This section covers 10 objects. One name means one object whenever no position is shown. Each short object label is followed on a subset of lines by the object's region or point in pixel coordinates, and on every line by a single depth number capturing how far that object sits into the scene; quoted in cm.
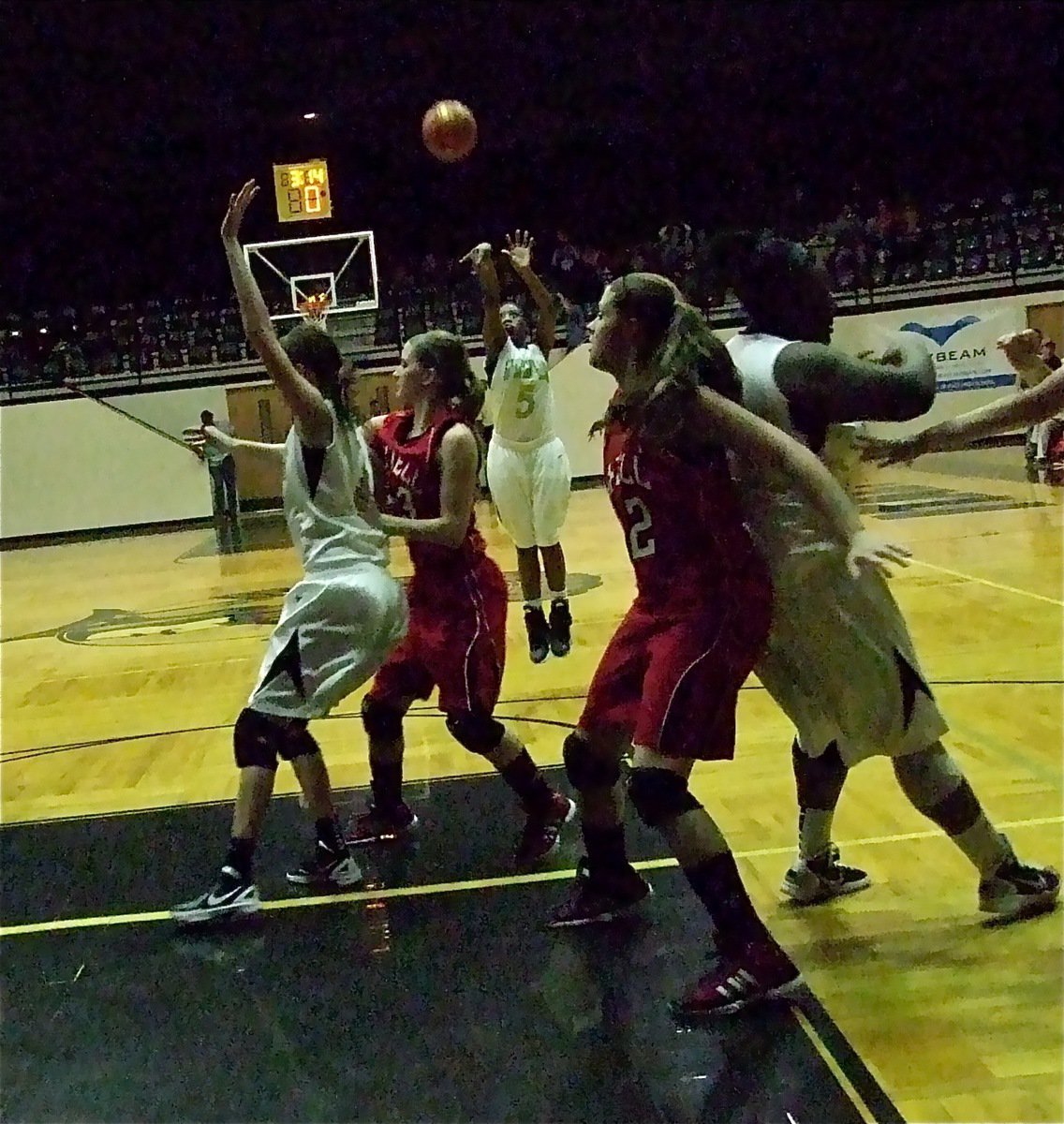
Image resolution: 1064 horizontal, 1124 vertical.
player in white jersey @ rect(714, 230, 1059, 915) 292
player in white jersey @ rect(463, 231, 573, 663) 712
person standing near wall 1814
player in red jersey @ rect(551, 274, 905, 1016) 272
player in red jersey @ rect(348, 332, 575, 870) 385
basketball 909
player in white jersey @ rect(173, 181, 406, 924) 351
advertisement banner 1825
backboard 1883
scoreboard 1989
